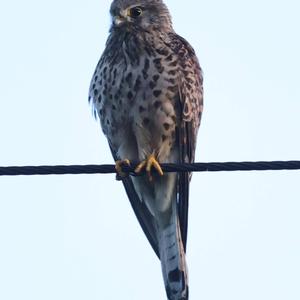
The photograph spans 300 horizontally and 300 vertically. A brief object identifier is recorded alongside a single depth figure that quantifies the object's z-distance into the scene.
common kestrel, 14.53
